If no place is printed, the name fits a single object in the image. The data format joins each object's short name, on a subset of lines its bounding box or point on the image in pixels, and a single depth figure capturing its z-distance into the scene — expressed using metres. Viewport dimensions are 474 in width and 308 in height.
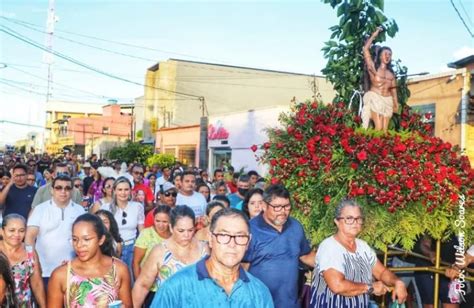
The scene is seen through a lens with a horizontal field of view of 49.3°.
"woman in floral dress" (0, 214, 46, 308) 4.18
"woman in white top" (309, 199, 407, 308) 3.55
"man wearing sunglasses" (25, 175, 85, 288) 5.17
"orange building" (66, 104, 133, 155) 56.03
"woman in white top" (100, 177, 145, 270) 6.30
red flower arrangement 4.12
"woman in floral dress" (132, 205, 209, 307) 4.08
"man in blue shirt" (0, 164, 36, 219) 7.69
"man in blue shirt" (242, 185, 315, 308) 4.12
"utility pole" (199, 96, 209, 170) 29.75
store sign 27.22
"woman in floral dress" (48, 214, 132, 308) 3.58
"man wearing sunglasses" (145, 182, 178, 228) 7.19
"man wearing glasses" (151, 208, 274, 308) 2.40
